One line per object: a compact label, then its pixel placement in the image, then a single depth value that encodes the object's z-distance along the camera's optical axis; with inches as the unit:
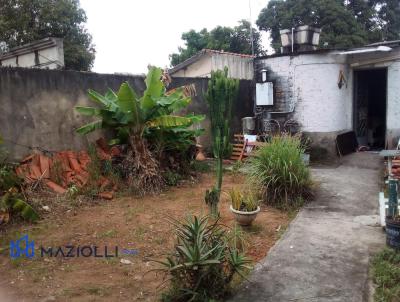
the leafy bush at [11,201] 215.0
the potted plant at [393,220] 171.0
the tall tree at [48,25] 714.5
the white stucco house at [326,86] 384.8
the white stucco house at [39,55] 436.8
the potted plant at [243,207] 207.2
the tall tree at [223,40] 915.4
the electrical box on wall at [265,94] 423.8
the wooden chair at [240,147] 403.5
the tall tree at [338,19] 808.9
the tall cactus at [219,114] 217.0
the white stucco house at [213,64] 554.9
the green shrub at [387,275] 136.2
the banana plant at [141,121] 278.7
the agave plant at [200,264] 129.9
